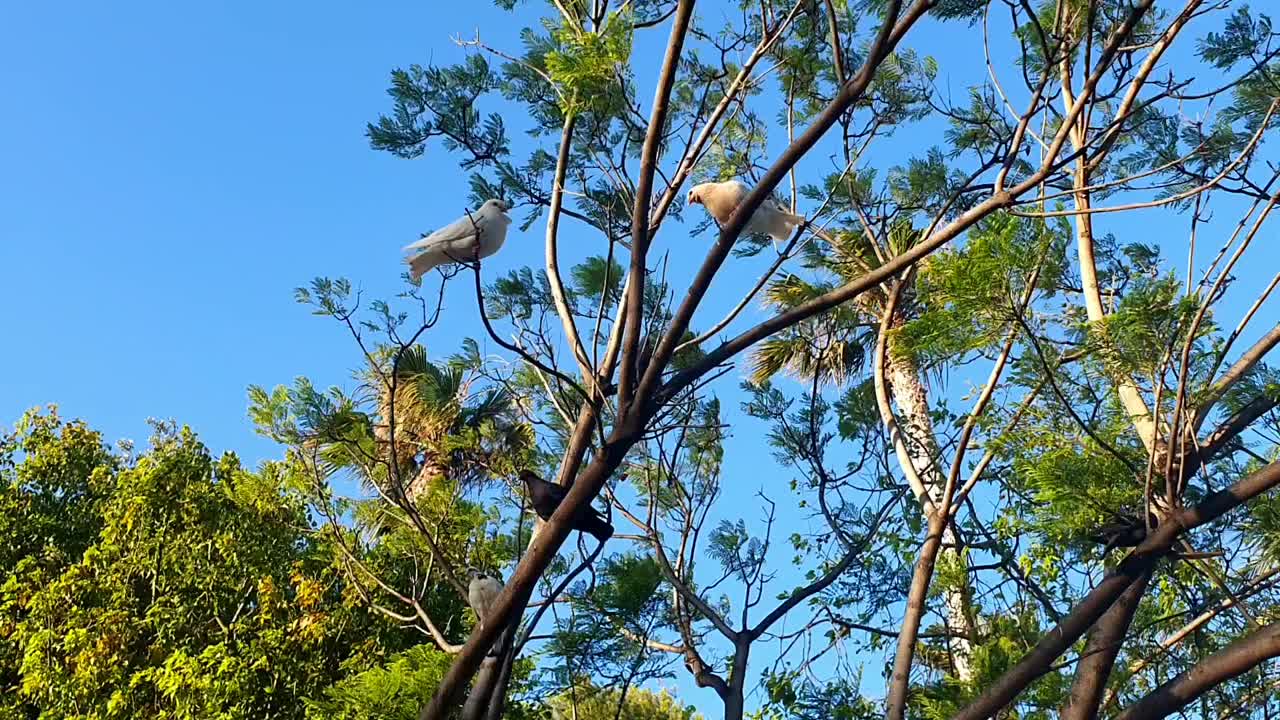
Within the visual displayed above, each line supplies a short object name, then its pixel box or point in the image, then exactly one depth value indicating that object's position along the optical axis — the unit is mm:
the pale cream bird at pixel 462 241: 4570
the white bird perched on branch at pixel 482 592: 5883
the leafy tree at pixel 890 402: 4031
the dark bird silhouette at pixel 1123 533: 4223
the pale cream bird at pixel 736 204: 5277
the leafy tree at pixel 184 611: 8094
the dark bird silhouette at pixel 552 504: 3969
